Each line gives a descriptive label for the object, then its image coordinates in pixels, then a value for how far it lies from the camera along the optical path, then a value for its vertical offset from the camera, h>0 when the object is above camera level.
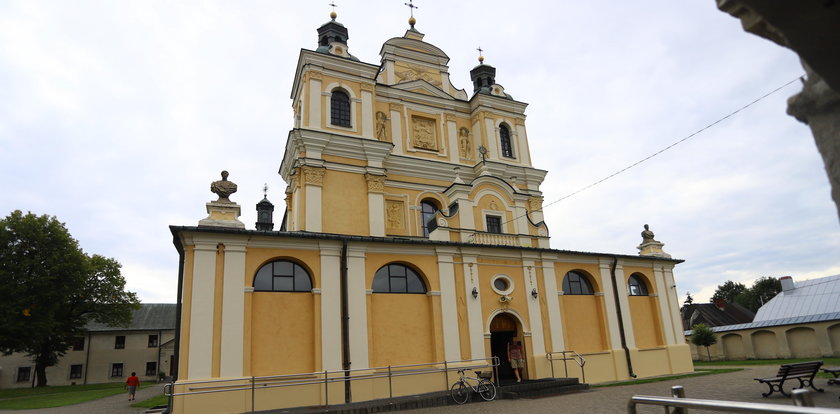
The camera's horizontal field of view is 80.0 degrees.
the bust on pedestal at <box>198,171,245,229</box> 14.63 +3.96
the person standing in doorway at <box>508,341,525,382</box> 17.50 -0.90
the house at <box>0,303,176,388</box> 41.94 +0.09
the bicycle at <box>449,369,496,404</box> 14.20 -1.54
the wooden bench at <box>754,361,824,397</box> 12.15 -1.41
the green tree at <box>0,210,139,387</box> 30.38 +4.55
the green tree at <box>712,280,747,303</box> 72.78 +3.99
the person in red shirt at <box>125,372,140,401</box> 23.25 -1.23
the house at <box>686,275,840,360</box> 30.19 -0.82
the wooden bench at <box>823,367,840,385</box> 12.75 -1.45
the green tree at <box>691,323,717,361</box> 34.22 -1.09
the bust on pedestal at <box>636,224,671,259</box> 22.83 +3.40
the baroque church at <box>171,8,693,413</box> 14.01 +2.24
